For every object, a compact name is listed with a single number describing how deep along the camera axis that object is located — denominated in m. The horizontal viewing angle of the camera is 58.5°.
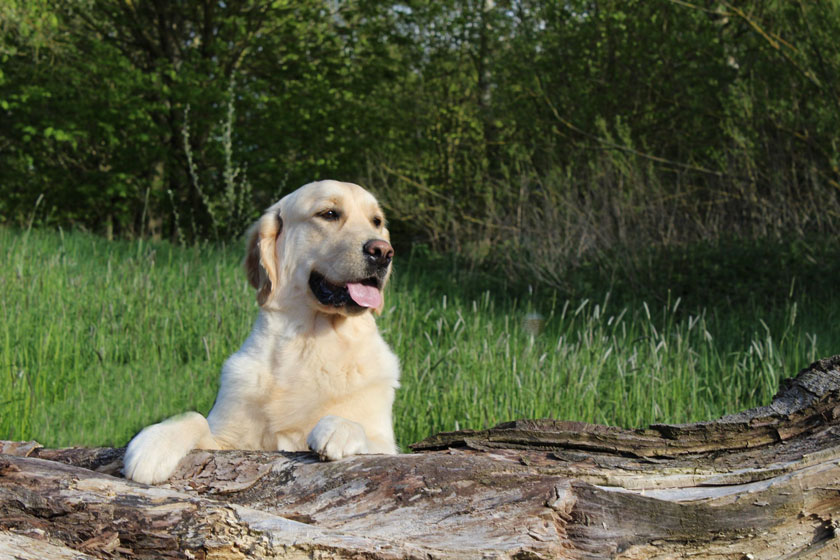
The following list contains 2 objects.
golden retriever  3.03
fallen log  2.02
